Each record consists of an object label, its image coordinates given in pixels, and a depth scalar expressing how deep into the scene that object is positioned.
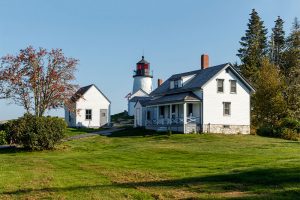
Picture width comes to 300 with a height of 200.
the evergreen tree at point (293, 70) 52.50
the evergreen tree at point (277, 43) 73.31
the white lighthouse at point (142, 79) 73.44
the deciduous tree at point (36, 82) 40.41
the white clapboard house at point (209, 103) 42.67
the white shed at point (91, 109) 55.31
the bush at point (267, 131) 42.86
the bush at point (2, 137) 34.21
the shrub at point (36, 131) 28.61
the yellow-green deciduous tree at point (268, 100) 48.66
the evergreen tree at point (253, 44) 69.56
